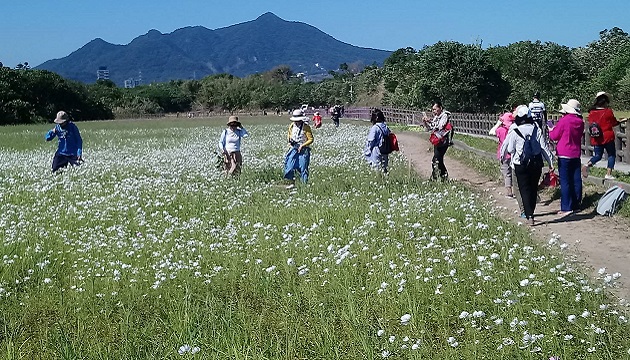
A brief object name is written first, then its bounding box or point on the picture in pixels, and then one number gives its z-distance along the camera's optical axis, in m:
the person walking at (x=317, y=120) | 36.24
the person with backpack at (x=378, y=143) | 13.98
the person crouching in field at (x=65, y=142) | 15.32
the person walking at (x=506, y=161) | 12.50
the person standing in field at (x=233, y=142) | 15.23
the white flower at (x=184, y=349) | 4.66
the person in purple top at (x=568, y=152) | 10.64
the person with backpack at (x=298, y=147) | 13.72
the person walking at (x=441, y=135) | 14.10
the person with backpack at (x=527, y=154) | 9.77
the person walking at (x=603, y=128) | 13.66
